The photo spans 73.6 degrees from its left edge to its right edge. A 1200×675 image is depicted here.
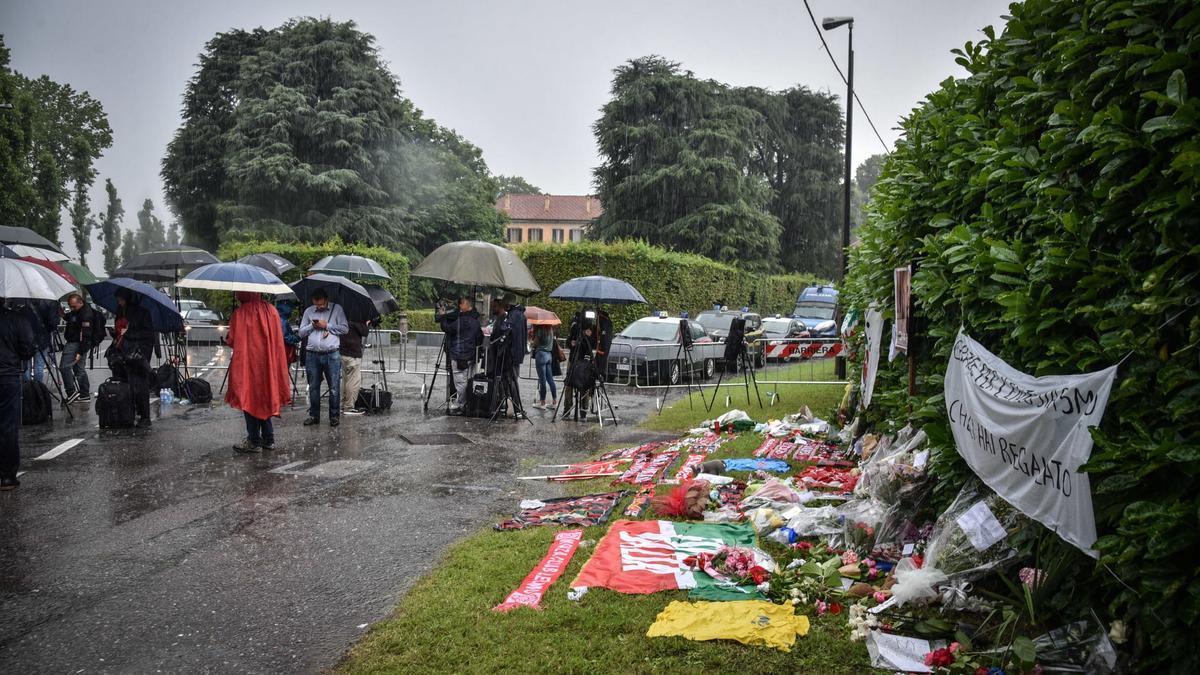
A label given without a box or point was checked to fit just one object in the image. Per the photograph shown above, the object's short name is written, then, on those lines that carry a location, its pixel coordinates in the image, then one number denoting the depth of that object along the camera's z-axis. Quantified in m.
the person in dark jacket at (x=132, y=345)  11.19
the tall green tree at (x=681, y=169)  43.50
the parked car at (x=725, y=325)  21.23
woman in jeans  14.62
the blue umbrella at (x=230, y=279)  10.56
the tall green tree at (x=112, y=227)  116.06
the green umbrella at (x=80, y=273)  16.46
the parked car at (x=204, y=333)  26.74
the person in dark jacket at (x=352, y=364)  13.09
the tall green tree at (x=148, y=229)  169.54
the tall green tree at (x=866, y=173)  114.69
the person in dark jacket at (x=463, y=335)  13.03
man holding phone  11.80
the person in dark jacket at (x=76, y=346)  13.31
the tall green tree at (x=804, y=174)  54.88
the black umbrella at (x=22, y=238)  15.37
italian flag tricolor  5.20
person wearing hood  9.49
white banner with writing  3.61
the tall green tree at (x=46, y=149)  39.88
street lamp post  17.19
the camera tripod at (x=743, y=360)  13.52
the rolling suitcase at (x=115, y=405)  10.81
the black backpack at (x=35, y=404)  11.27
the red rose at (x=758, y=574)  5.11
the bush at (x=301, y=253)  30.67
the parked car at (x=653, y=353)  18.30
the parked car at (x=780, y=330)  20.56
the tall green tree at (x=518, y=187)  121.06
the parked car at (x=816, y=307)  29.38
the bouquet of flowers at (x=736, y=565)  5.15
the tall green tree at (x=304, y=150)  41.25
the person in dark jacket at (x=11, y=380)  7.35
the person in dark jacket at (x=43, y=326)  12.12
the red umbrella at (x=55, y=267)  11.49
